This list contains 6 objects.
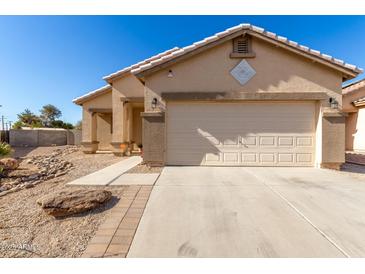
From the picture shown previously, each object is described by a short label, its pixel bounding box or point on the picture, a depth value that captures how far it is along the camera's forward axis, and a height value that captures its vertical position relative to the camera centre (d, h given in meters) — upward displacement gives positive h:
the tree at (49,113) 41.81 +4.58
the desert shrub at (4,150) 6.90 -0.72
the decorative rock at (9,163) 7.16 -1.33
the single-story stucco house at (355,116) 11.20 +1.27
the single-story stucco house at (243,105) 6.57 +1.12
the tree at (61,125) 36.41 +1.47
